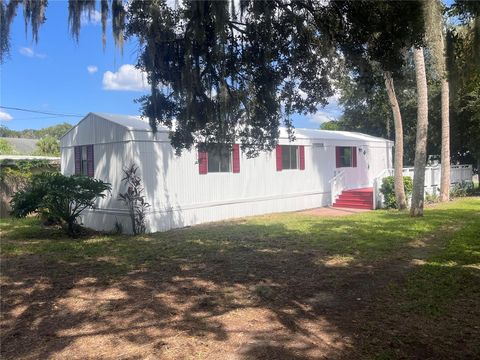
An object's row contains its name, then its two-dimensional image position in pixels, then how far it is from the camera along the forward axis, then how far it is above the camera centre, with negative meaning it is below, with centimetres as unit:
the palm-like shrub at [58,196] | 974 -30
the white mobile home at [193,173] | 1134 +16
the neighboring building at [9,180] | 1543 +12
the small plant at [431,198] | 1711 -101
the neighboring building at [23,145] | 3615 +331
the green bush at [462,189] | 1941 -78
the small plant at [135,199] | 1083 -45
